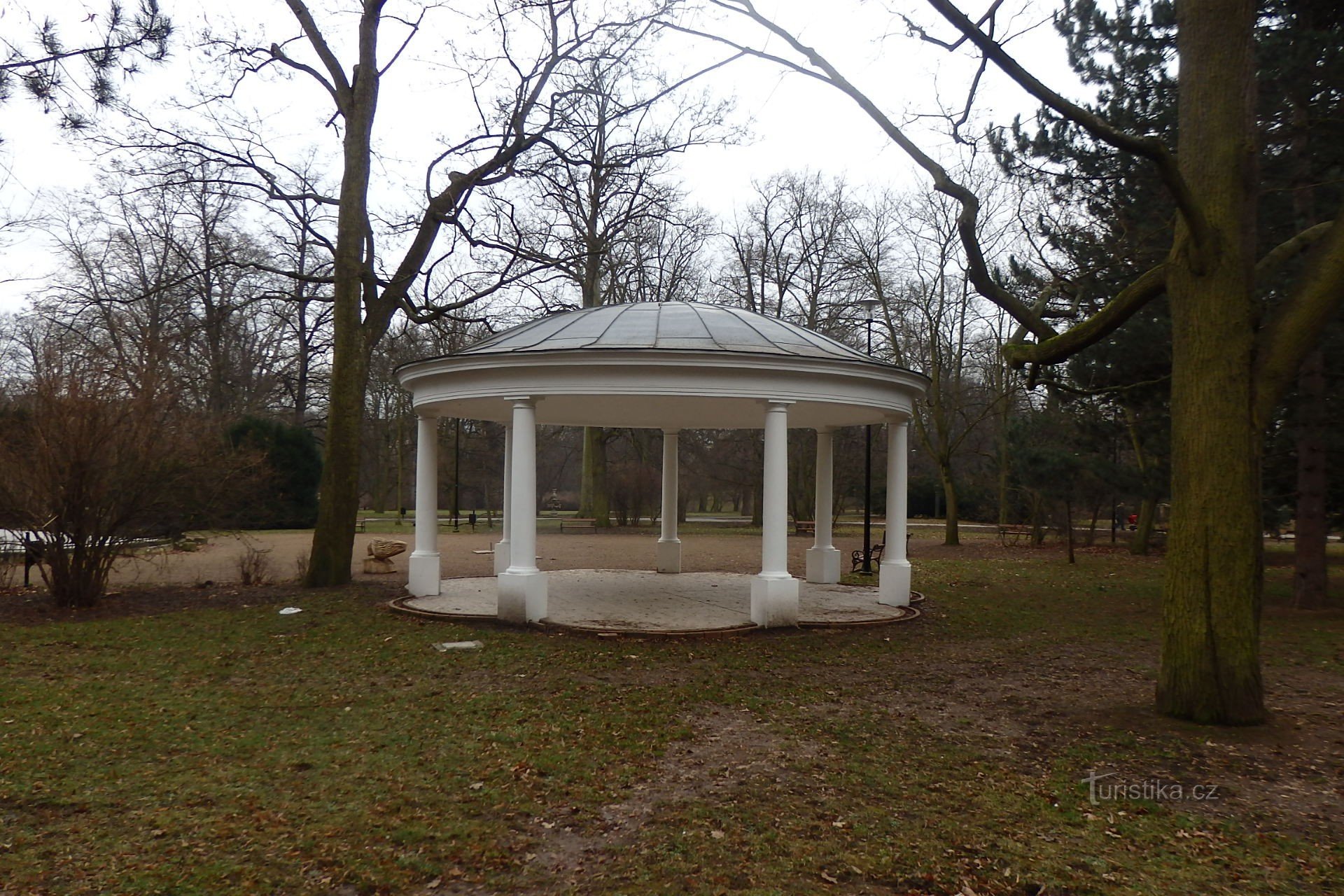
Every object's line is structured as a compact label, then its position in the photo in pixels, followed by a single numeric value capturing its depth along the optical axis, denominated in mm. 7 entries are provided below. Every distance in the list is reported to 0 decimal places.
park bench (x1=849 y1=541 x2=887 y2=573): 19828
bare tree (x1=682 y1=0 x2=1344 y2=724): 7008
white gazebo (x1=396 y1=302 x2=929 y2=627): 11594
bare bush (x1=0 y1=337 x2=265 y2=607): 12539
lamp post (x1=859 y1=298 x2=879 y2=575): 19250
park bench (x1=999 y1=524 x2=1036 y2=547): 30672
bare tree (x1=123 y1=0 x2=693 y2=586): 15570
